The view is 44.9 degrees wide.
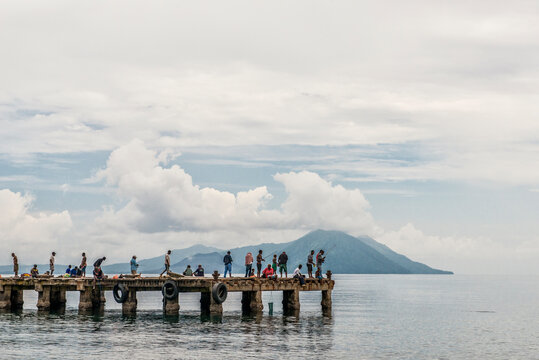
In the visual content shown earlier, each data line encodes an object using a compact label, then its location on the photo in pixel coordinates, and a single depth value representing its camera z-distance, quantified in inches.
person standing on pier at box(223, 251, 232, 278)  2168.1
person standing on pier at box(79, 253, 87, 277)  2339.1
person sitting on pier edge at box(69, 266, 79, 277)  2485.7
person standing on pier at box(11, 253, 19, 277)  2397.4
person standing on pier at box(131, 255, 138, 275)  2202.3
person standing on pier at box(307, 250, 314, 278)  2188.7
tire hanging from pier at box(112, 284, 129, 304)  2201.0
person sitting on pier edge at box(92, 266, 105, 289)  2184.2
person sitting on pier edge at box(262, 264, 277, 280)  2245.3
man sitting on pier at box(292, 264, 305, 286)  2287.2
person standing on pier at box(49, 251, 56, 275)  2416.1
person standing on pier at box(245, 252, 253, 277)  2207.8
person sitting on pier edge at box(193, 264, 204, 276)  2330.0
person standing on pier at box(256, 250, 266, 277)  2140.5
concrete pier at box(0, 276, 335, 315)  2117.4
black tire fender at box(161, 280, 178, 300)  2112.5
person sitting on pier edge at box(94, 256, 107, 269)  2192.9
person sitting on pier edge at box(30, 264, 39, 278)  2483.8
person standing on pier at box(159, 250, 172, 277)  2141.5
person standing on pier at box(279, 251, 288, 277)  2221.9
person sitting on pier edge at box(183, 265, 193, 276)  2295.5
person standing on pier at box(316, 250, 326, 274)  2224.0
